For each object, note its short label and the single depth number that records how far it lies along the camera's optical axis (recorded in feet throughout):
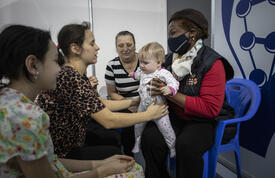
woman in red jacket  4.75
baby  5.16
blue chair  5.09
